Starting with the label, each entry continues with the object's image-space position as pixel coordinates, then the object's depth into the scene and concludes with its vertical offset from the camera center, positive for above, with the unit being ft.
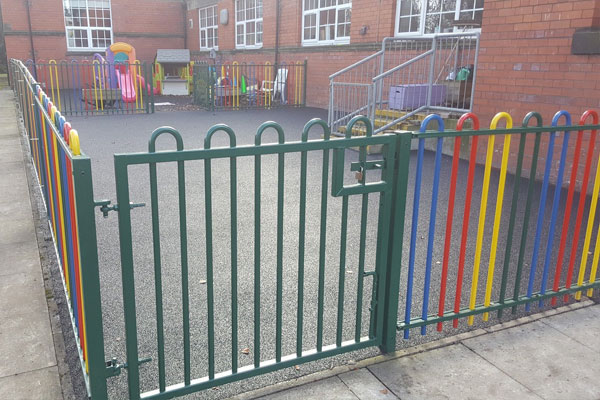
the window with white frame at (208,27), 73.72 +5.36
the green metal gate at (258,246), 7.11 -2.61
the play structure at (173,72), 67.21 -0.90
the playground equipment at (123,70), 52.50 -0.63
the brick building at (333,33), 21.54 +2.79
